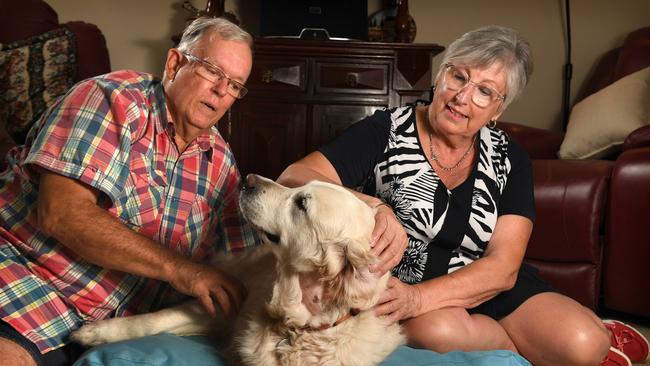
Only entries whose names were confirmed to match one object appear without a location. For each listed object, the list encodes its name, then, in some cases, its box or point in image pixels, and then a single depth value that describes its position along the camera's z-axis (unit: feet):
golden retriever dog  4.57
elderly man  4.72
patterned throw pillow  8.55
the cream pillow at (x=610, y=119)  9.77
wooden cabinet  11.46
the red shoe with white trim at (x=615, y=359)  6.44
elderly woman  5.77
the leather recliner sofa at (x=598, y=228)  8.39
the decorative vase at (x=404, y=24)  12.03
